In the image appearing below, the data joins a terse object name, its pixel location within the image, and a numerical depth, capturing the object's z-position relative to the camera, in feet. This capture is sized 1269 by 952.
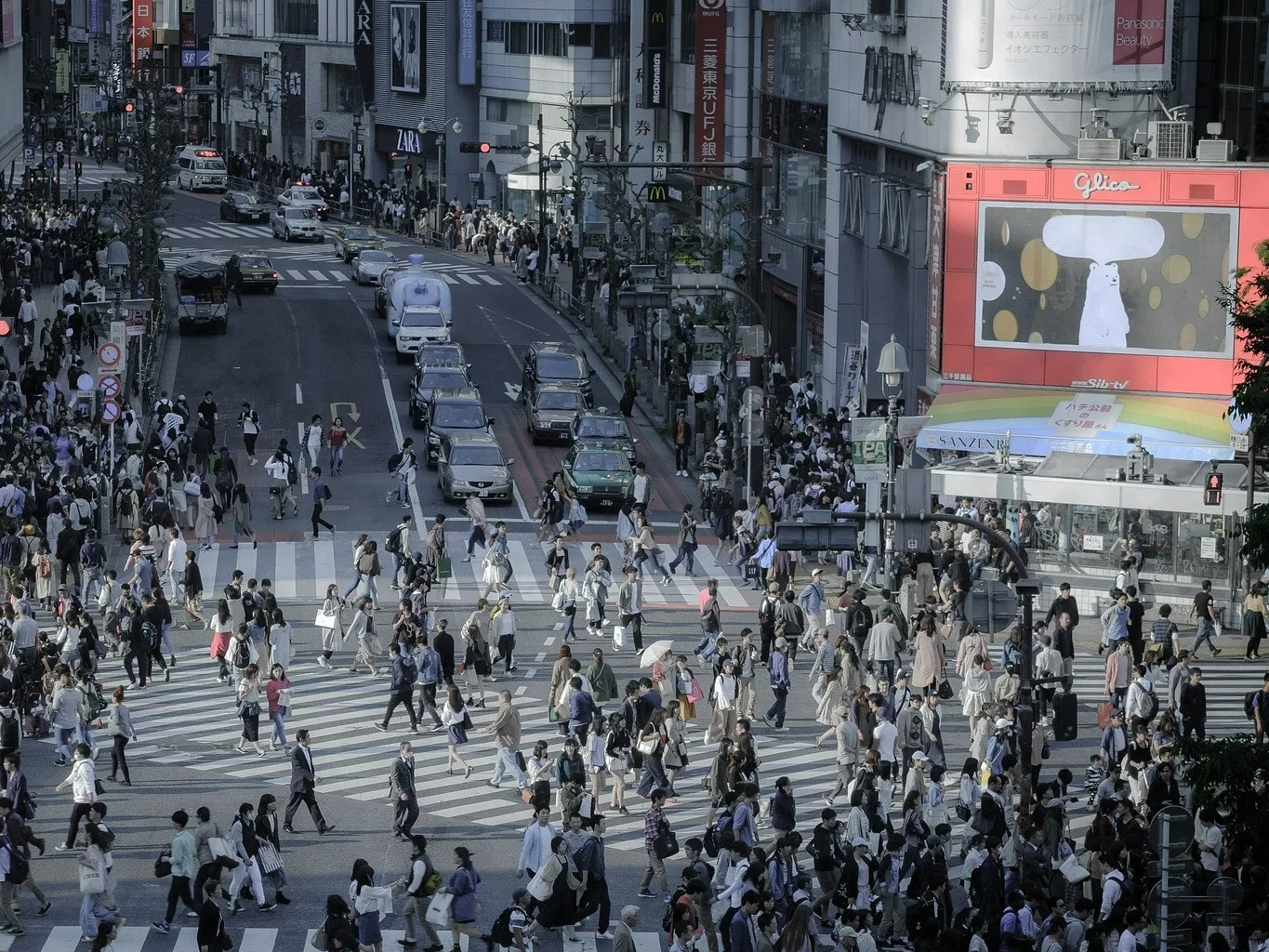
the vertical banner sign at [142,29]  486.88
